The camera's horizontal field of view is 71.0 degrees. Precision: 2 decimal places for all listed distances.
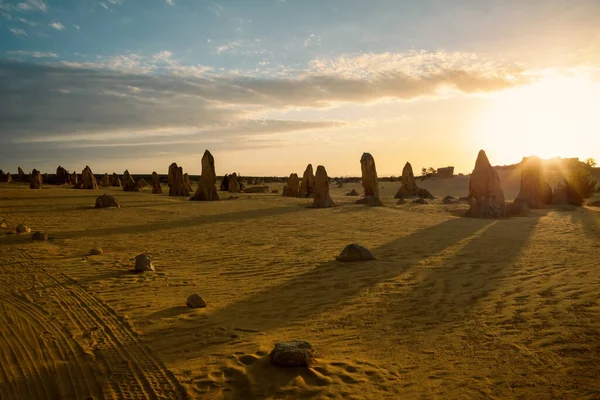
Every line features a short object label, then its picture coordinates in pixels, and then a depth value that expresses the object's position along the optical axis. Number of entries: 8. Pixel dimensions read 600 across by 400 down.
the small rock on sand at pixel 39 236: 11.53
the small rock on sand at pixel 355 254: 9.41
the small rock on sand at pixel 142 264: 8.39
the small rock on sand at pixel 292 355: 4.29
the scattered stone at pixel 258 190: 40.41
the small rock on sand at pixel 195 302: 6.29
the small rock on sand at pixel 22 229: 12.43
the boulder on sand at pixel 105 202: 20.66
